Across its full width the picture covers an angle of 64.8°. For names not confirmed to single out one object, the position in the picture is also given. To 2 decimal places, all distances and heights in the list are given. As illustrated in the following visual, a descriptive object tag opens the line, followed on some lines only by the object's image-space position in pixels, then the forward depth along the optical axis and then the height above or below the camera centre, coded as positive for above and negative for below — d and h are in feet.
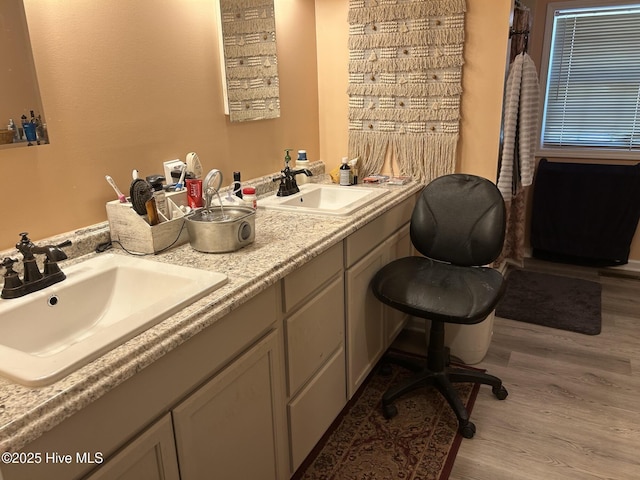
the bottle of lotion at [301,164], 8.71 -1.17
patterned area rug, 6.33 -4.57
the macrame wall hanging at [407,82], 8.21 +0.15
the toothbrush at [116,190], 5.39 -0.95
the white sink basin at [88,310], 3.20 -1.60
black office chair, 6.92 -2.59
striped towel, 8.77 -0.50
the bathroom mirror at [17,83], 4.50 +0.17
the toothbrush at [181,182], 6.00 -0.98
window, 12.26 +0.12
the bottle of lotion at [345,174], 8.78 -1.36
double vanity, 3.03 -2.09
